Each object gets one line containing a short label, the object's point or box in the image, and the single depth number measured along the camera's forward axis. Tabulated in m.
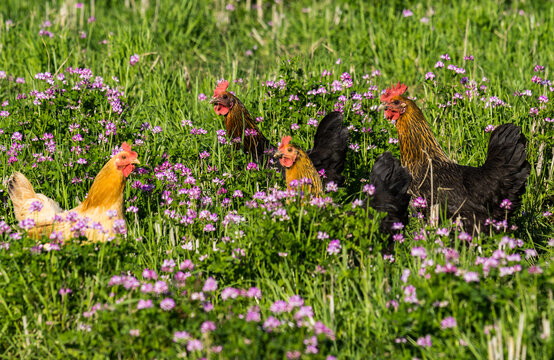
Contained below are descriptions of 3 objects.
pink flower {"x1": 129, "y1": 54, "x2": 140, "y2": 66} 13.02
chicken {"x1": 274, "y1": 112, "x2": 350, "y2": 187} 9.92
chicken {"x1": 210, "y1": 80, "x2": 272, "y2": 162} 11.07
